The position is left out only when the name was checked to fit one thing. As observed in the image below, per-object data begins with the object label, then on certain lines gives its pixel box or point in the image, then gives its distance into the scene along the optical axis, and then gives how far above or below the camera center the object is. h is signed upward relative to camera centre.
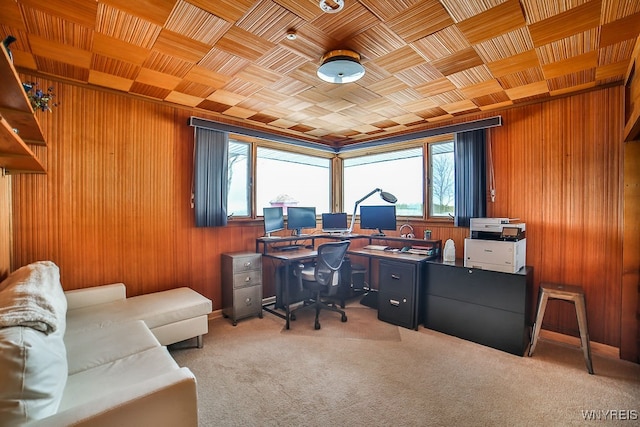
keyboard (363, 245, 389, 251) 4.06 -0.50
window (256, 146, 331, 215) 4.25 +0.53
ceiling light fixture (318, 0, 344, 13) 1.68 +1.22
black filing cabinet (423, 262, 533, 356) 2.74 -0.95
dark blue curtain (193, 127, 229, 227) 3.41 +0.44
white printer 2.82 -0.34
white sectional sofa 1.08 -0.79
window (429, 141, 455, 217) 3.88 +0.45
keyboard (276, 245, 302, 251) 4.01 -0.49
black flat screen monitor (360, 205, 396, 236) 4.11 -0.08
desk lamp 4.22 +0.24
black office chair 3.34 -0.75
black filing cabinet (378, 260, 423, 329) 3.32 -0.96
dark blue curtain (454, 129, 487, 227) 3.43 +0.43
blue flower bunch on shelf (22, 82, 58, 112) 2.23 +0.92
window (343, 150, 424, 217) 4.25 +0.55
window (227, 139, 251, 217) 3.90 +0.45
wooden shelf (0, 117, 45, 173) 1.42 +0.37
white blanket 1.22 -0.43
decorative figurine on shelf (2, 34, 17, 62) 1.16 +0.72
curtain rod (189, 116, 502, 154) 3.36 +1.07
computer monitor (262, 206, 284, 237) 3.83 -0.10
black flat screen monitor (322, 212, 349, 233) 4.62 -0.17
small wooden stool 2.46 -0.81
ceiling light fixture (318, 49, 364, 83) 2.20 +1.13
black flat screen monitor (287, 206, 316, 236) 4.12 -0.08
